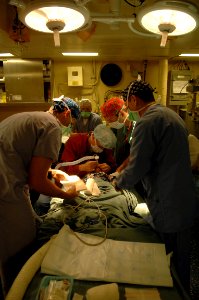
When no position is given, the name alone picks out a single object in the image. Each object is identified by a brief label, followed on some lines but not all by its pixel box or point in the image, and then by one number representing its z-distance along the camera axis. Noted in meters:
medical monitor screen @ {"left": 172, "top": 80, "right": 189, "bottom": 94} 5.02
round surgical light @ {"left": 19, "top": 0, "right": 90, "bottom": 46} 1.21
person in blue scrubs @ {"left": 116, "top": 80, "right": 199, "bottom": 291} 1.57
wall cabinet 4.89
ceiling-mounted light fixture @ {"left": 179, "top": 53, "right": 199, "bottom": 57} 4.67
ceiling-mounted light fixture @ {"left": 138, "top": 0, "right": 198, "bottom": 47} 1.22
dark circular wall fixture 5.52
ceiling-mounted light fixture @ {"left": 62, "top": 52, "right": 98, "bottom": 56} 4.49
